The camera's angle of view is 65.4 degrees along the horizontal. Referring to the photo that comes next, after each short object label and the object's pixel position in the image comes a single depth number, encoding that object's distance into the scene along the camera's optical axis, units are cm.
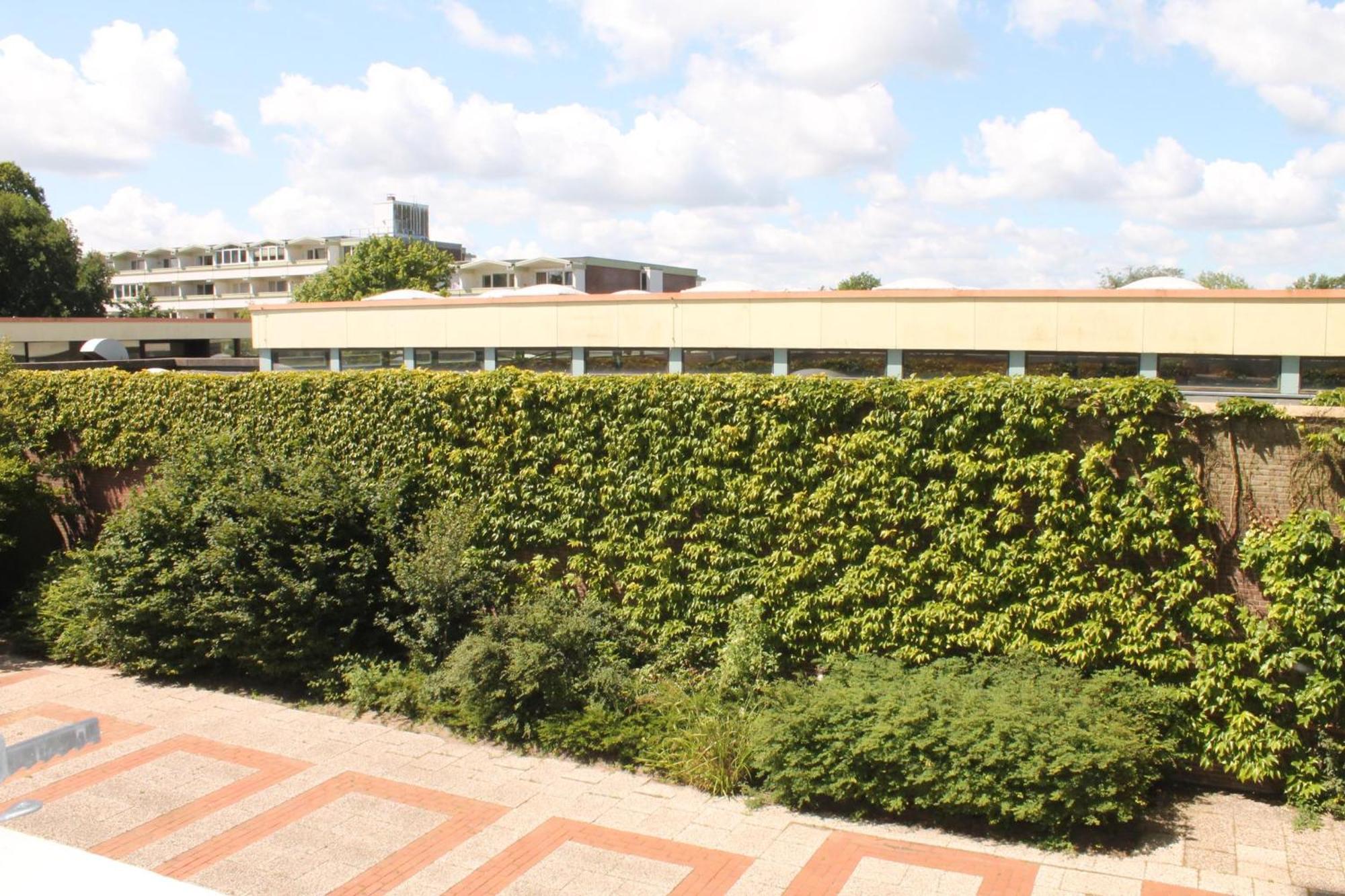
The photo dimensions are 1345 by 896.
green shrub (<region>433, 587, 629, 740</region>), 1033
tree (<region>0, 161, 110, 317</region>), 5362
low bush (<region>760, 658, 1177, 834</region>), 790
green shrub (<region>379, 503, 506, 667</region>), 1164
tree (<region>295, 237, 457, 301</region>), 5853
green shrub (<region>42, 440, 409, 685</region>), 1209
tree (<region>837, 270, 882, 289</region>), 8344
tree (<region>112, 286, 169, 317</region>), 8200
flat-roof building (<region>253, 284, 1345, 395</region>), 1814
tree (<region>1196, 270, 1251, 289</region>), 6727
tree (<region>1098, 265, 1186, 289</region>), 7031
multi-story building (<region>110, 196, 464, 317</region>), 9606
